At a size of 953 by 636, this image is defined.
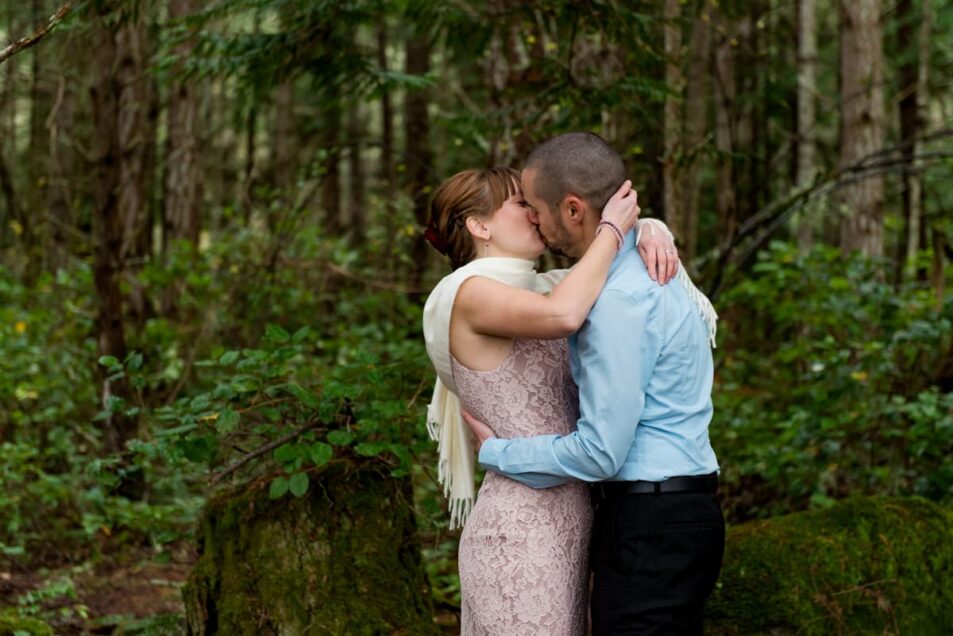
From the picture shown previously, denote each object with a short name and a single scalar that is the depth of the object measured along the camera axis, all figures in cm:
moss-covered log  392
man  259
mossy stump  396
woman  270
